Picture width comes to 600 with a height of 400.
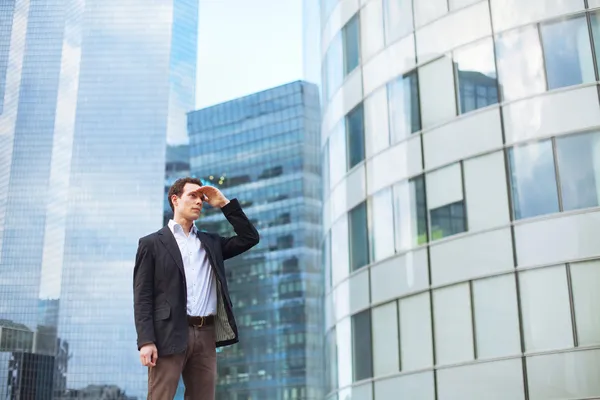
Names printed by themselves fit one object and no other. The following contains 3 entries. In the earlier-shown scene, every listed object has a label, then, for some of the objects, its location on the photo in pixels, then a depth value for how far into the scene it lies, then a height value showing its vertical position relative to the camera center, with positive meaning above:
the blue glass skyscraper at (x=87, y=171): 128.62 +47.23
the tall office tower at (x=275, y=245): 116.12 +27.85
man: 4.95 +0.92
